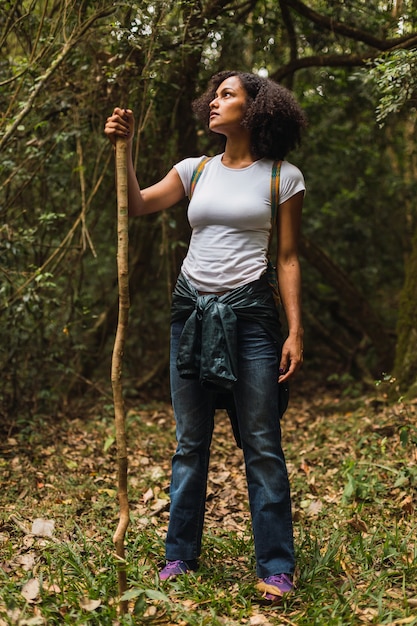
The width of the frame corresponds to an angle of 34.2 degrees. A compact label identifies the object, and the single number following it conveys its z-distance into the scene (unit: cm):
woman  283
